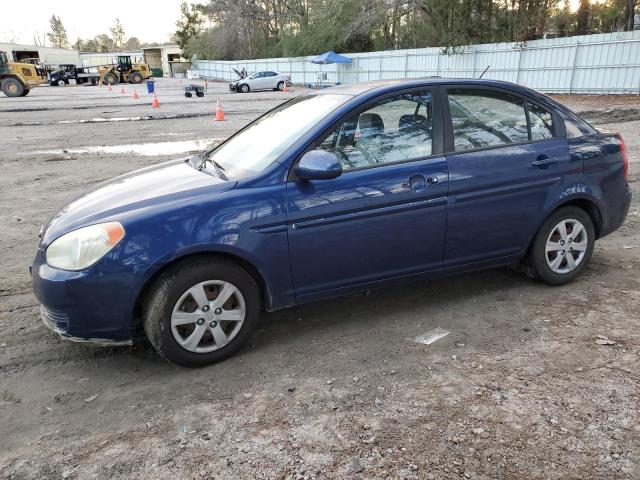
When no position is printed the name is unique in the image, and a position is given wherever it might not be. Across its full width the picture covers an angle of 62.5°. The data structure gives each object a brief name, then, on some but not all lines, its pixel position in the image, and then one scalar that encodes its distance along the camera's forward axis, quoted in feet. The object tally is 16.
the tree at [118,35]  417.49
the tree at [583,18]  93.30
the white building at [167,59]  284.82
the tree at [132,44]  427.17
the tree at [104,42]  414.41
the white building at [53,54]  263.08
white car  116.57
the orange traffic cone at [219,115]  57.88
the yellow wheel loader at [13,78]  104.88
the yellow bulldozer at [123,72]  163.84
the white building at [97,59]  279.94
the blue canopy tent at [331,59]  120.98
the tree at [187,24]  299.99
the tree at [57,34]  433.89
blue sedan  10.18
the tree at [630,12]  82.30
